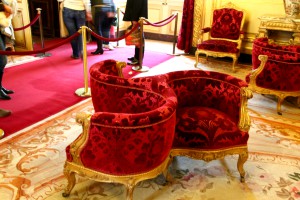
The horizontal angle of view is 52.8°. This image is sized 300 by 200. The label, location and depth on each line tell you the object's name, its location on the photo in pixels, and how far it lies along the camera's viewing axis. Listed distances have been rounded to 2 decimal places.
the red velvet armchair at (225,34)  5.36
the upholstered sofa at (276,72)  3.55
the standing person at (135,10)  5.08
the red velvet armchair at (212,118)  2.31
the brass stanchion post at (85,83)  3.81
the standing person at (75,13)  5.17
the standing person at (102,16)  5.67
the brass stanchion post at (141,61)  5.08
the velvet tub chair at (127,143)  1.75
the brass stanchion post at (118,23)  6.88
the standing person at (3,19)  3.24
